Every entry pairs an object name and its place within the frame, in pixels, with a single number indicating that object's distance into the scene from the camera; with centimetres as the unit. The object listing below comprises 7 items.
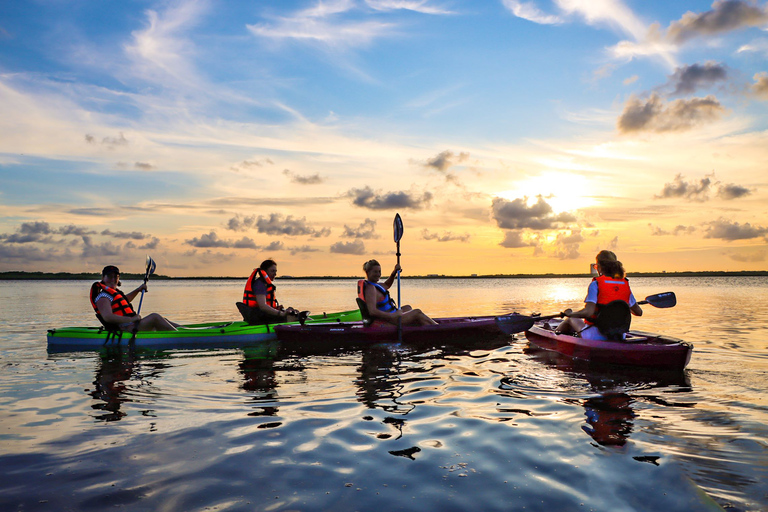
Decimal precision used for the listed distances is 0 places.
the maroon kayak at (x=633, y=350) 766
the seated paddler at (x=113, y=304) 1055
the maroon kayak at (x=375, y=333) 1082
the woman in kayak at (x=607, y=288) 799
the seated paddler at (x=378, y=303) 1079
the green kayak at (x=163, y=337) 1090
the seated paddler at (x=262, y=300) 1205
